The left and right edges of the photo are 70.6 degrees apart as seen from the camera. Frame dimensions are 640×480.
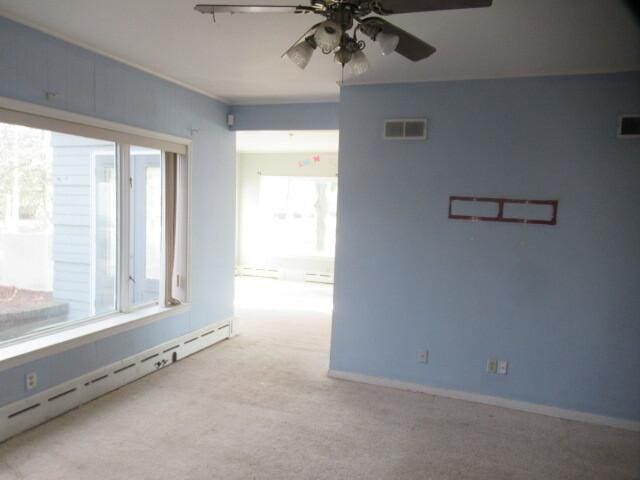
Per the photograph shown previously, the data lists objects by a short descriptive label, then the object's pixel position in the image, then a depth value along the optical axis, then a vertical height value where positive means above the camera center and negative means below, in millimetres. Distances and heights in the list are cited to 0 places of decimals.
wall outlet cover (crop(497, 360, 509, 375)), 3482 -1150
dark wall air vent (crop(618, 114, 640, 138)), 3074 +649
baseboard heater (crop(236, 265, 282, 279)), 8586 -1187
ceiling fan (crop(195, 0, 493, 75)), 1712 +767
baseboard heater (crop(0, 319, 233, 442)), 2805 -1325
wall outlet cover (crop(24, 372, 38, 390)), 2859 -1133
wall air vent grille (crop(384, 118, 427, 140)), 3594 +684
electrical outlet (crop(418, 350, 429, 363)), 3703 -1160
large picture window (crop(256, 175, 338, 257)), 8344 -82
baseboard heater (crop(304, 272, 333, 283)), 8211 -1200
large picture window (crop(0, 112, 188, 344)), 3074 -201
